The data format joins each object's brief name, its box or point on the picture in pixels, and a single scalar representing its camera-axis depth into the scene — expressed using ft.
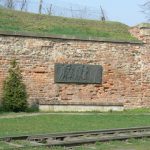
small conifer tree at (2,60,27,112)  70.23
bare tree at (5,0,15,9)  120.10
